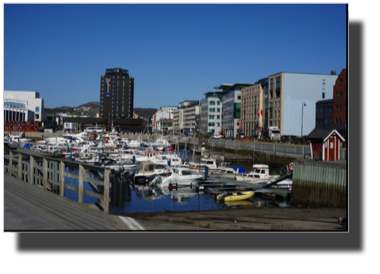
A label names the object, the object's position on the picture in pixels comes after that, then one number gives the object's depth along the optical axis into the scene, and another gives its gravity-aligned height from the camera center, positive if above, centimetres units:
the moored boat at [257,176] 4312 -398
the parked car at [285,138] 8205 +127
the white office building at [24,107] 15150 +1488
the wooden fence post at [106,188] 1117 -146
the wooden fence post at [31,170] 1663 -137
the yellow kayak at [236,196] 3250 -473
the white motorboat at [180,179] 4118 -414
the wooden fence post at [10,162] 2046 -122
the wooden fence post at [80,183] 1241 -143
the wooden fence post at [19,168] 1855 -141
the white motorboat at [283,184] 3747 -412
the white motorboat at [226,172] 4719 -394
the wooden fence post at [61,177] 1384 -138
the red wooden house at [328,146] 2800 -16
